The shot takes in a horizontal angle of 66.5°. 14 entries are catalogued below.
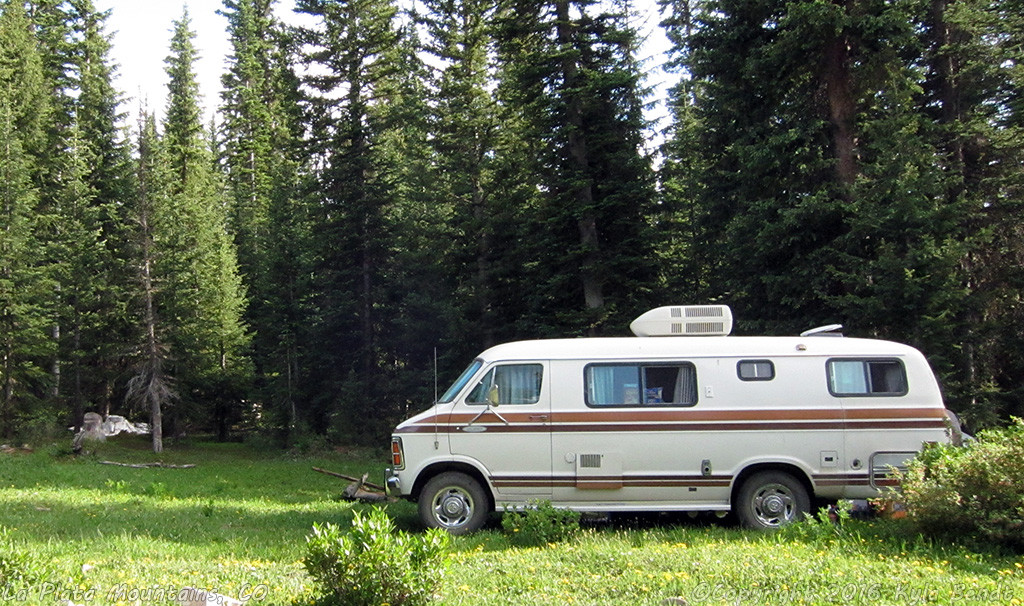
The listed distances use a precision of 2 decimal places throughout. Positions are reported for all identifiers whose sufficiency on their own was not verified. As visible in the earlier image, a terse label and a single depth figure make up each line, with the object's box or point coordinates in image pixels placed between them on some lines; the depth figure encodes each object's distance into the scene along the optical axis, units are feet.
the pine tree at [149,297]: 104.94
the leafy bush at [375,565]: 17.81
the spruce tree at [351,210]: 101.24
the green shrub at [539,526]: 29.78
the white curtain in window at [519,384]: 34.22
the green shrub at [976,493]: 25.20
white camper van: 33.37
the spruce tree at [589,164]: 71.92
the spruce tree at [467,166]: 88.94
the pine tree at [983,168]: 54.95
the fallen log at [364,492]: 47.80
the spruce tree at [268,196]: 113.19
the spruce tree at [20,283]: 98.22
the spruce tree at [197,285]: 109.81
